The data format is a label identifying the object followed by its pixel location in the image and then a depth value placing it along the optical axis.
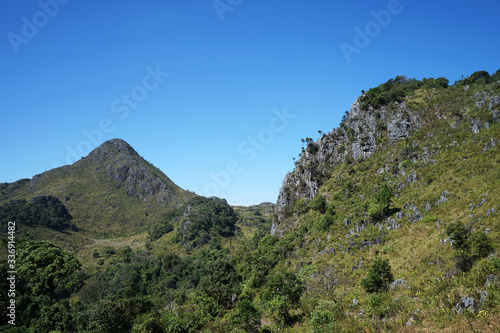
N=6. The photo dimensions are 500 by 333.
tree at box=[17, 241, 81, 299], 27.81
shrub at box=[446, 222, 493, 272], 21.84
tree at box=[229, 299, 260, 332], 25.48
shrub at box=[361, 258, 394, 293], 27.69
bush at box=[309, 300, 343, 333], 19.32
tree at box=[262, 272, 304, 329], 26.62
